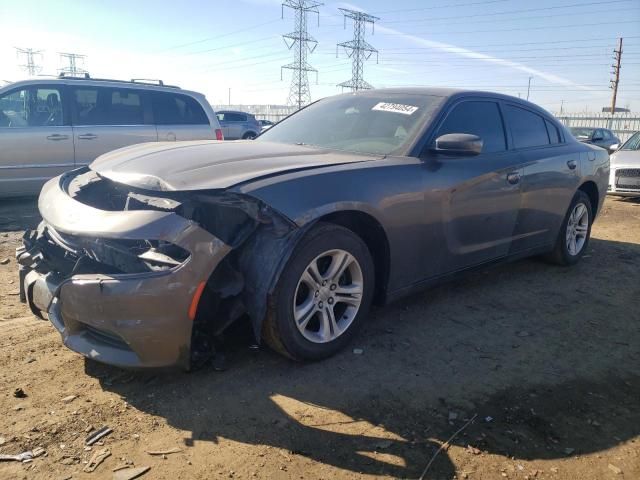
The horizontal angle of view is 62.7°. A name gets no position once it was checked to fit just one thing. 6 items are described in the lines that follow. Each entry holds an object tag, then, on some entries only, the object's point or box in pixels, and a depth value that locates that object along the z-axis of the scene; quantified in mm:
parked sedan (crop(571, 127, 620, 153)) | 18930
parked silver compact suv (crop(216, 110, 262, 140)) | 19609
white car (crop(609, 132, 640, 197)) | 10221
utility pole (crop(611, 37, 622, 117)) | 47081
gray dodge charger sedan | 2584
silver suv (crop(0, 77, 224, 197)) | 6965
